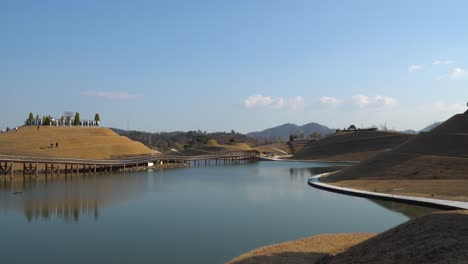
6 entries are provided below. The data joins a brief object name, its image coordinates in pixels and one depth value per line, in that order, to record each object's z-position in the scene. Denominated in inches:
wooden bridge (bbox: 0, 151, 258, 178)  2476.4
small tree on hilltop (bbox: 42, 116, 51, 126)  4425.2
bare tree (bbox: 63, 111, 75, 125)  4639.3
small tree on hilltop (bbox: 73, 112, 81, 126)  4643.2
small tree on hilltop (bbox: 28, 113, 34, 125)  4407.0
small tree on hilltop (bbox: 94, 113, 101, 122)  4993.1
